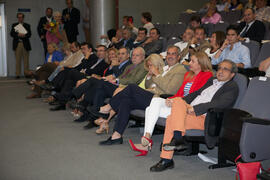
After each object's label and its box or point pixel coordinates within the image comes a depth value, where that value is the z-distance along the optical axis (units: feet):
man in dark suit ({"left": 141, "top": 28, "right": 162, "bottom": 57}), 19.70
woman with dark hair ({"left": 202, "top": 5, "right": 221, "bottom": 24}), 23.63
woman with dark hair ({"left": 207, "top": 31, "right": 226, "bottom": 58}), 16.05
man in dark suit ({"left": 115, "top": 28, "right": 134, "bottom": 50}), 22.80
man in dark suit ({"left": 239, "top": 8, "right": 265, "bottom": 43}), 17.56
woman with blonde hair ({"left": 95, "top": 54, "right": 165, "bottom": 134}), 14.14
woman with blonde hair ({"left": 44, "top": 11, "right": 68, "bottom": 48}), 31.65
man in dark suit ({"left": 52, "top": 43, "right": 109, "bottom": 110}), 19.11
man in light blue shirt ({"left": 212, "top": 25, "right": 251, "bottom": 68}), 14.21
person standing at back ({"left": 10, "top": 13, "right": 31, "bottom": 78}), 32.89
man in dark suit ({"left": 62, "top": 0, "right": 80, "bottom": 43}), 33.14
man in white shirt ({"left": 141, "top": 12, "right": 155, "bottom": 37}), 25.44
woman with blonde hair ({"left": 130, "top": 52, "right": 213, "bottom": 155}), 11.18
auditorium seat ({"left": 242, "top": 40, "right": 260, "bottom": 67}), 14.38
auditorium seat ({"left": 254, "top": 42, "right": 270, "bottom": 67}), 13.85
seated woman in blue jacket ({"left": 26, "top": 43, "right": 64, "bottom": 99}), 23.07
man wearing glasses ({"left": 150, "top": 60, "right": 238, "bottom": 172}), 10.17
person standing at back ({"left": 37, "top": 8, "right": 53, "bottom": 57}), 33.01
